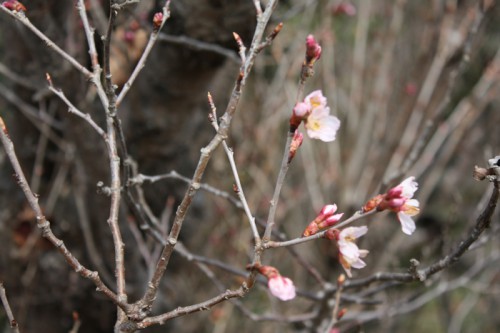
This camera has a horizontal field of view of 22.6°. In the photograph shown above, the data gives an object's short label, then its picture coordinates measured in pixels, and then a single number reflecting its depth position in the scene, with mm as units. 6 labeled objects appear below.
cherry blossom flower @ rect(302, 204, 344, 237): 690
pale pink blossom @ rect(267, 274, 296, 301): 664
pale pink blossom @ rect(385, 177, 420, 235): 673
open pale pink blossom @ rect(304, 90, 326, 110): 697
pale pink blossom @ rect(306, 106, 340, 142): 698
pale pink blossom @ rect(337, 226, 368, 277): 678
